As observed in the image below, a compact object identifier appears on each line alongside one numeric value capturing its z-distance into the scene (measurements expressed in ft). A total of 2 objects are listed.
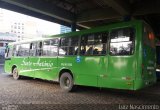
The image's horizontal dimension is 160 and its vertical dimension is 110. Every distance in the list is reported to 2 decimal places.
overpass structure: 42.01
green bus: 24.79
